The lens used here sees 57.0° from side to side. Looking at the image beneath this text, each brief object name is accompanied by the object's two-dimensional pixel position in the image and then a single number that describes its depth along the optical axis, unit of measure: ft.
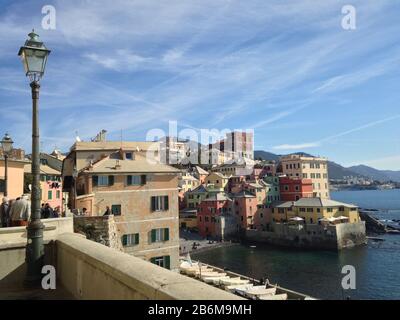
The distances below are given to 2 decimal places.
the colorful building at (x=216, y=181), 349.00
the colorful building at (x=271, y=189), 300.40
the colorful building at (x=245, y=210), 282.97
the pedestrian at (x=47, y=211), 45.75
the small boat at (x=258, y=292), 118.32
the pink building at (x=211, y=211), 280.31
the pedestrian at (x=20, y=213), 34.40
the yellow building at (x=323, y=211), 253.03
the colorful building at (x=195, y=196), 326.65
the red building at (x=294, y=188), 302.45
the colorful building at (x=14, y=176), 90.07
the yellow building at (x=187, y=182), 360.79
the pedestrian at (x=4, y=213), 38.68
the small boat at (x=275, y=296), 112.43
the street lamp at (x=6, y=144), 50.31
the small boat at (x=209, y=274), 144.05
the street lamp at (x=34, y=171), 24.21
